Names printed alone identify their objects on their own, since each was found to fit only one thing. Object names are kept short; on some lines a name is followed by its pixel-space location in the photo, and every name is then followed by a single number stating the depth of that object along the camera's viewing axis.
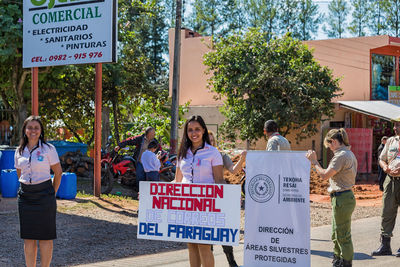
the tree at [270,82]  22.53
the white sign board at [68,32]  12.41
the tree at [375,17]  46.72
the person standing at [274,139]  8.45
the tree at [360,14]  47.88
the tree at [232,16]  48.20
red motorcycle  12.99
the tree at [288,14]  48.03
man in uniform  8.10
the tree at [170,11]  49.94
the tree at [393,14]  45.03
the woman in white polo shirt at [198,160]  5.57
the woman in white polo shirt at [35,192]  5.93
